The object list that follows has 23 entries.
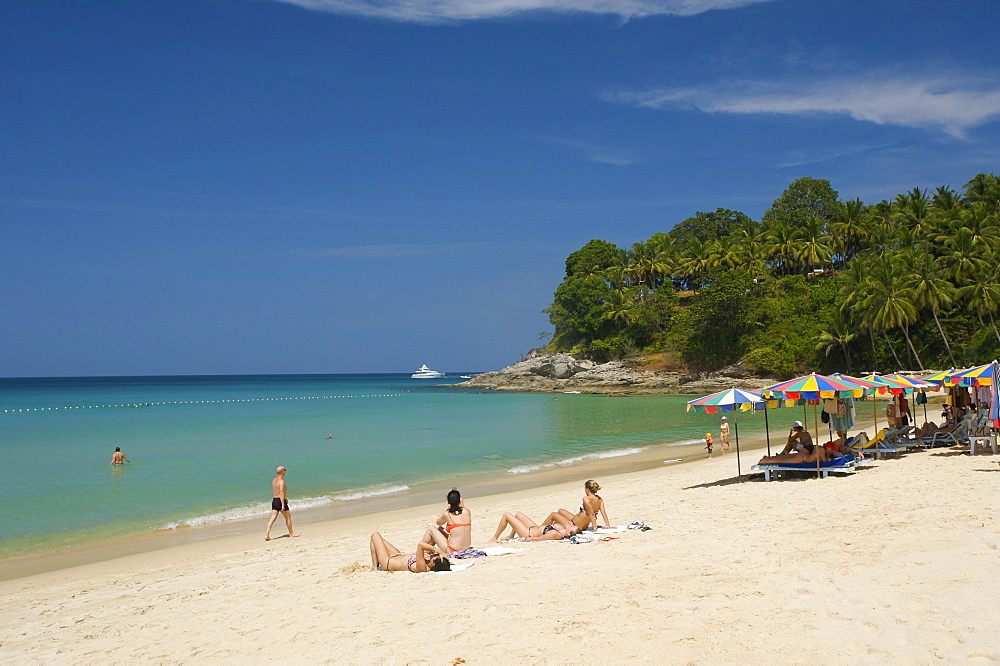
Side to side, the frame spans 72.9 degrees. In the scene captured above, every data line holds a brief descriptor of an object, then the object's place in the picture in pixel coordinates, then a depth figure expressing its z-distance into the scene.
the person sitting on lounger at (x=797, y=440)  13.35
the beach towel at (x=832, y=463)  12.80
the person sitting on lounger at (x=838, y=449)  13.25
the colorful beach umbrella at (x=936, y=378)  16.67
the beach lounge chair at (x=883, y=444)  15.09
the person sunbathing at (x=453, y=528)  8.22
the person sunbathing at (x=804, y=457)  12.84
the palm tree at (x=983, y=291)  39.38
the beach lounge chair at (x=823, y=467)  12.73
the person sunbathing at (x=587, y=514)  9.22
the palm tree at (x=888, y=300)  42.88
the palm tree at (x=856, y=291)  46.62
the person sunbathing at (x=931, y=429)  16.25
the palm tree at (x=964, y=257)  43.62
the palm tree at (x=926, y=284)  42.78
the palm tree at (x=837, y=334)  51.34
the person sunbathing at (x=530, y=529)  9.05
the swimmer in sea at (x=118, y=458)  22.48
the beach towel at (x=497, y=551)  8.34
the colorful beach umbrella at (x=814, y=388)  12.44
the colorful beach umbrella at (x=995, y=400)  13.66
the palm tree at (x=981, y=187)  57.09
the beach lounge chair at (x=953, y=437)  15.66
